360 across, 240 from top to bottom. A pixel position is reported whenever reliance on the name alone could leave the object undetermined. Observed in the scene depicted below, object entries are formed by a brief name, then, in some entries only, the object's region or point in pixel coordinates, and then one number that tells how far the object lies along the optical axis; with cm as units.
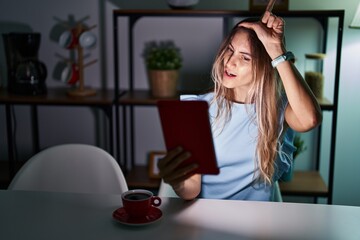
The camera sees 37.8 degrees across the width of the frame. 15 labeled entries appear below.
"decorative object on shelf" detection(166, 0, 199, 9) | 242
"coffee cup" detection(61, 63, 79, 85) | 262
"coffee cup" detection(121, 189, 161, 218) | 120
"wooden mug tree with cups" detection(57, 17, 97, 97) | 256
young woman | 145
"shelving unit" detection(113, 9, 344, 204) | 236
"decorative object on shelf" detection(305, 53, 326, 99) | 244
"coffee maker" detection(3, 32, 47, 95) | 255
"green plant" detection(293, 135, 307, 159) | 261
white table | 115
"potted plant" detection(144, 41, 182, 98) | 250
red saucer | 119
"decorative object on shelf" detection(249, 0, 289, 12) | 236
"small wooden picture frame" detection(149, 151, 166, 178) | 267
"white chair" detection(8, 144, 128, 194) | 177
